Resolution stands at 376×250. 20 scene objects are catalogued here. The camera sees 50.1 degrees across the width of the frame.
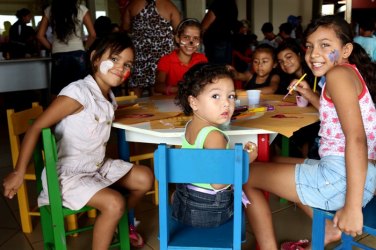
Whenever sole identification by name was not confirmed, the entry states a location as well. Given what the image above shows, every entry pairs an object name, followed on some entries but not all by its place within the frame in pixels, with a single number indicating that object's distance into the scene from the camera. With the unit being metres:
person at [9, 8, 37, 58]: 6.74
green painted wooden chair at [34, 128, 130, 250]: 1.50
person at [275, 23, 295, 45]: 7.41
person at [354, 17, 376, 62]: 4.10
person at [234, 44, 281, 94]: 2.65
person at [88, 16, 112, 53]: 4.94
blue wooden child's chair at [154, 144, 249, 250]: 1.15
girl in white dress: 1.59
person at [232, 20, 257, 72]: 5.97
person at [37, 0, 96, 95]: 3.32
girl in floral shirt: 1.22
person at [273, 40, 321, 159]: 2.57
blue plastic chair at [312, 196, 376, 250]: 1.32
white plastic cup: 2.00
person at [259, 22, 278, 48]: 7.37
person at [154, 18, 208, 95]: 2.52
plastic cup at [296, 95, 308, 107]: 1.93
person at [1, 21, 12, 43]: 9.06
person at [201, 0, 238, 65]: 3.54
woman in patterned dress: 3.00
